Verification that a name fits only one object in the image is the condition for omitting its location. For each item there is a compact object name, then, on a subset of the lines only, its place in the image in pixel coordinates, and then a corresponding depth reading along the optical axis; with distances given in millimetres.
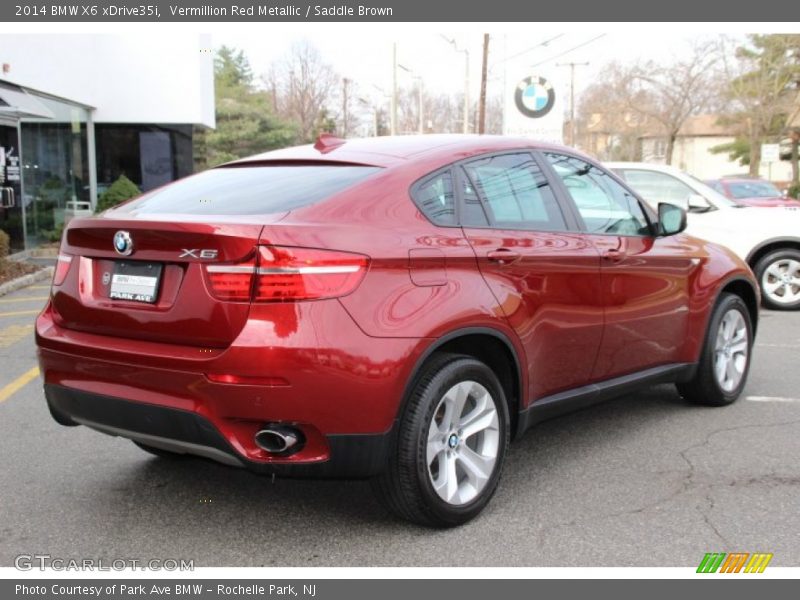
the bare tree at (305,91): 61434
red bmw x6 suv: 3096
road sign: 31531
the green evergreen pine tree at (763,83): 42062
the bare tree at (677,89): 49219
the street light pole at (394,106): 34688
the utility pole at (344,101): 66375
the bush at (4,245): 11984
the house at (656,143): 62625
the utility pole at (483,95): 32000
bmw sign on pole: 22484
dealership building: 15930
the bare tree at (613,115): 56156
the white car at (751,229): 9898
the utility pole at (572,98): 61897
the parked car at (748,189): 20219
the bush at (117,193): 17650
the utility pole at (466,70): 33375
